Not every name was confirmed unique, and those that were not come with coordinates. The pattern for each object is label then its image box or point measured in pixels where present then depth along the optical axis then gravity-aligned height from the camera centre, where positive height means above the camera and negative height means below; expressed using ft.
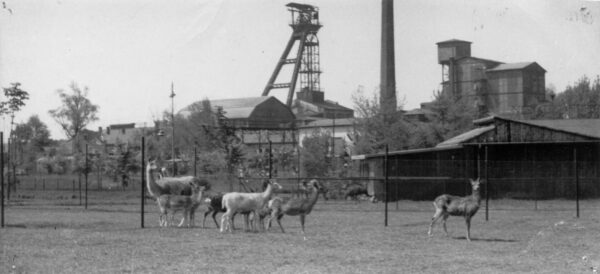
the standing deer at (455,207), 65.10 -3.97
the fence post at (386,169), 76.82 -0.81
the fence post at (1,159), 69.62 +0.56
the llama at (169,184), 79.10 -2.27
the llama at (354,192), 162.91 -6.47
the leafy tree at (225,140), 201.16 +7.10
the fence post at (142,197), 69.92 -3.08
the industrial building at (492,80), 320.91 +34.97
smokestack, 256.11 +38.15
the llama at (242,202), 66.64 -3.53
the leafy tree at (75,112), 274.57 +20.13
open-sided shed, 141.79 -0.14
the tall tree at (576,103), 257.14 +20.43
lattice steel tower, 386.73 +58.35
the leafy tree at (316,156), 207.29 +1.85
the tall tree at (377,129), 215.72 +9.62
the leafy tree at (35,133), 332.57 +14.52
